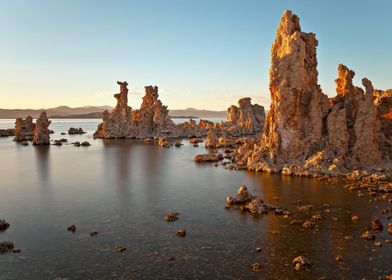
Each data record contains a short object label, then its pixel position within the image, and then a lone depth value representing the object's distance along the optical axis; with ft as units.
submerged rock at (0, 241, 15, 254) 87.18
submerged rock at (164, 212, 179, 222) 110.40
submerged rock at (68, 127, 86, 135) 564.59
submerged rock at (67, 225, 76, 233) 101.86
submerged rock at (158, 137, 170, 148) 345.94
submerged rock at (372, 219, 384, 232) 98.02
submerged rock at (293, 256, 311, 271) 75.92
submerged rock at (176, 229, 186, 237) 97.14
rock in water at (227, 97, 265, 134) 523.01
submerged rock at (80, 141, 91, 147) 357.80
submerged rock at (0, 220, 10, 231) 104.18
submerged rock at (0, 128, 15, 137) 504.39
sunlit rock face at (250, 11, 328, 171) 192.44
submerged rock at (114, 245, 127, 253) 86.76
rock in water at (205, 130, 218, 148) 343.67
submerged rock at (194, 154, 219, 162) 243.60
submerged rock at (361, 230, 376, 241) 91.55
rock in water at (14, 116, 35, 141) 419.52
